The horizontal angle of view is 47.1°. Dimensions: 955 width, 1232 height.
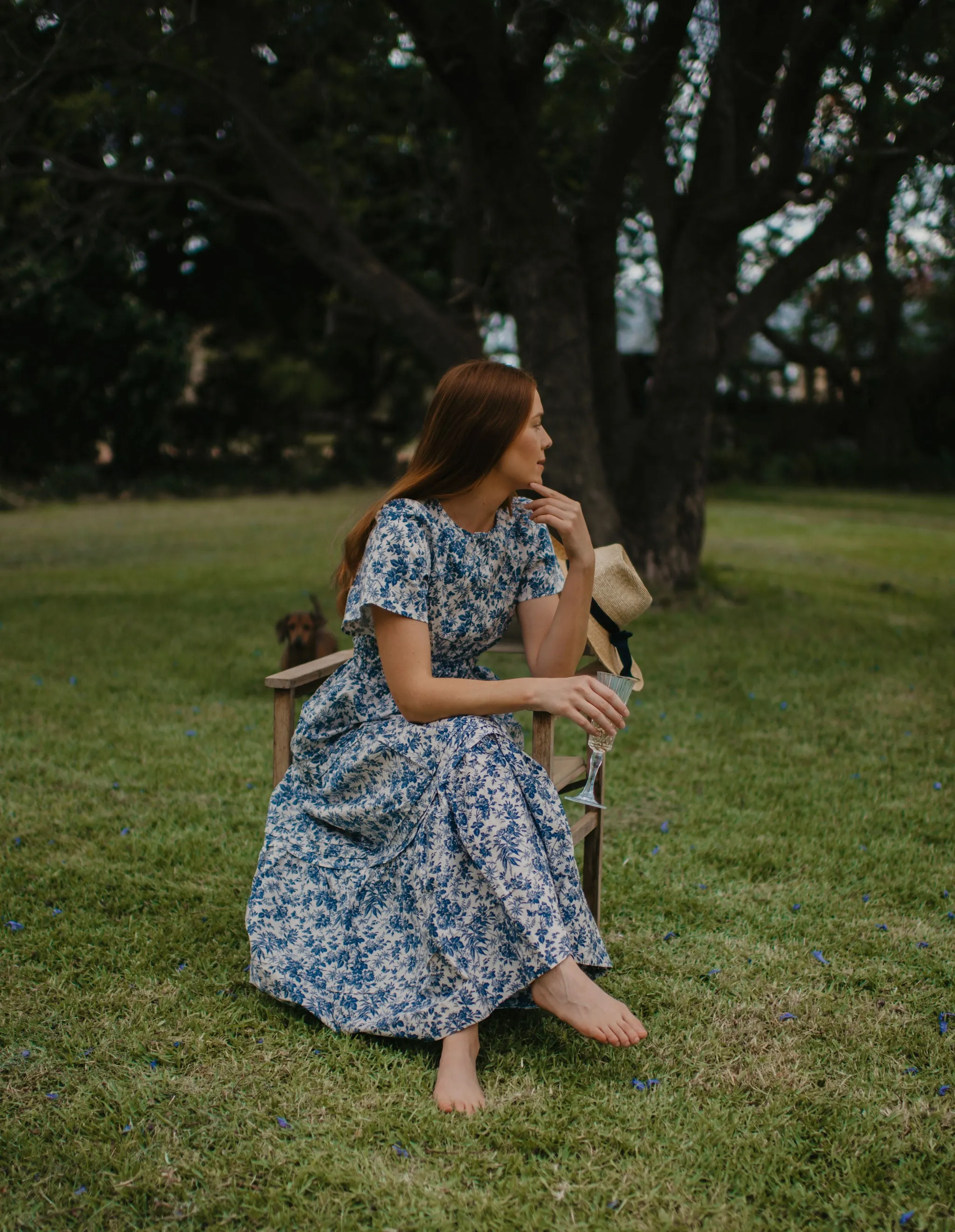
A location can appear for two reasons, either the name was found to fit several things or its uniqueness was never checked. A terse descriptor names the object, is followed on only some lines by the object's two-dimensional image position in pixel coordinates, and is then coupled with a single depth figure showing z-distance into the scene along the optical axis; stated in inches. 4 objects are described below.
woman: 92.2
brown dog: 200.5
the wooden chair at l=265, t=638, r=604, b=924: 102.2
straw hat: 108.9
